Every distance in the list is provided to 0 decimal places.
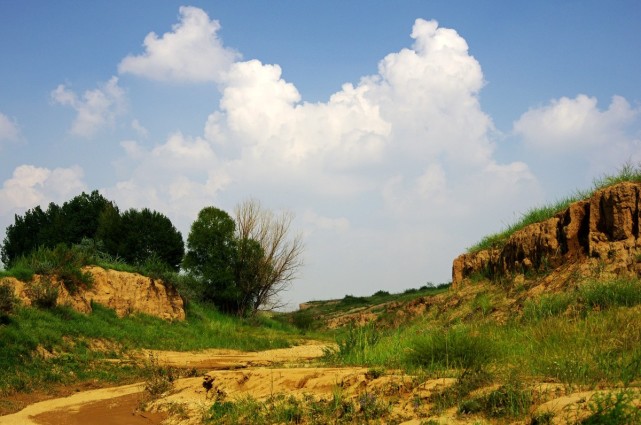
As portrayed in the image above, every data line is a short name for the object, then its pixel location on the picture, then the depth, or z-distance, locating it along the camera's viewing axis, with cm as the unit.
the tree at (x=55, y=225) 4347
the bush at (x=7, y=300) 1639
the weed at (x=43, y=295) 1862
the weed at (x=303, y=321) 3565
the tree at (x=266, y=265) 3488
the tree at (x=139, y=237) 3762
